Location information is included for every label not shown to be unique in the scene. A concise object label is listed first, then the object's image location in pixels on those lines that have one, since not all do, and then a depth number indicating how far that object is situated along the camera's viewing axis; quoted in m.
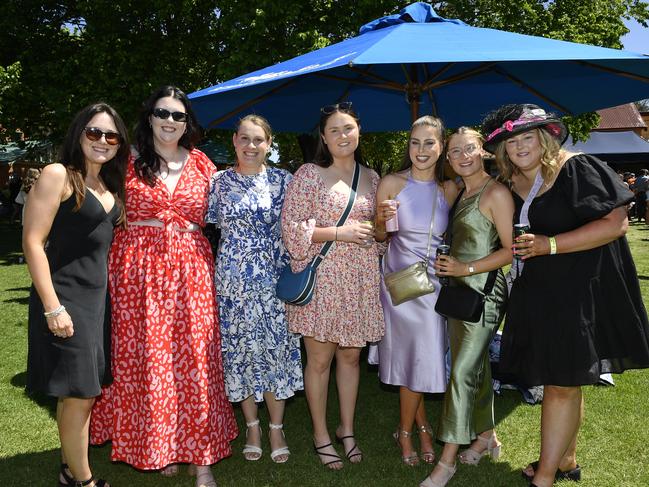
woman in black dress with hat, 2.95
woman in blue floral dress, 3.62
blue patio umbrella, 3.19
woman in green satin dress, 3.29
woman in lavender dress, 3.54
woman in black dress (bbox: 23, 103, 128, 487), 2.92
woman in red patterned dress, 3.30
